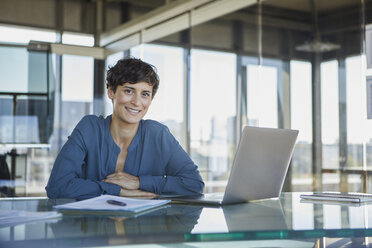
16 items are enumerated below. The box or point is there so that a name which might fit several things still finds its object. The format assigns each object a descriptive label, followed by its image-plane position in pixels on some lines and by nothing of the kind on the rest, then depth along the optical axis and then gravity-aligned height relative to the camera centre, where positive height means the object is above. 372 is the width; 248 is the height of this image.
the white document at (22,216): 1.16 -0.21
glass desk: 0.97 -0.21
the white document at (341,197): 1.69 -0.22
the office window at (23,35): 6.14 +1.47
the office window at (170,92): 5.63 +0.58
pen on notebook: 1.34 -0.19
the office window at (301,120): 4.29 +0.18
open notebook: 1.29 -0.20
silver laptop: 1.58 -0.10
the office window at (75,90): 6.84 +0.75
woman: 1.96 -0.07
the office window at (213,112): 5.03 +0.31
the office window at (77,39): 6.90 +1.54
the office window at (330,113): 4.02 +0.23
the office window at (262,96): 4.59 +0.44
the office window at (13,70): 5.69 +0.85
